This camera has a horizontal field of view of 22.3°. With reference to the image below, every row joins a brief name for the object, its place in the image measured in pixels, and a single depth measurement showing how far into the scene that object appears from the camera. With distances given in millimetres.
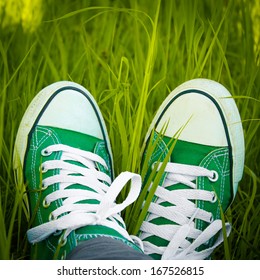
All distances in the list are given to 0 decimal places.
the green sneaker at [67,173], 809
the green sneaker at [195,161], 884
